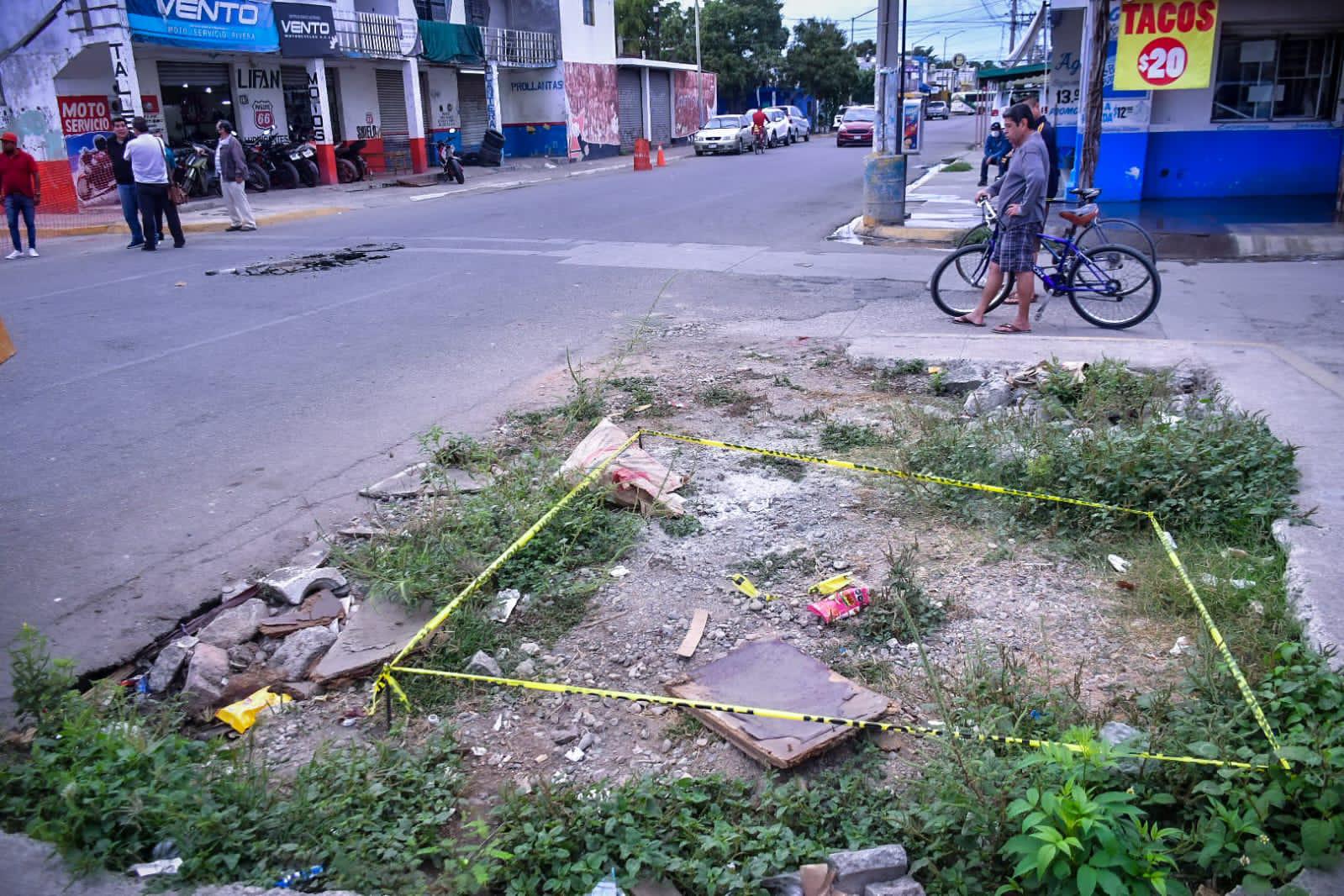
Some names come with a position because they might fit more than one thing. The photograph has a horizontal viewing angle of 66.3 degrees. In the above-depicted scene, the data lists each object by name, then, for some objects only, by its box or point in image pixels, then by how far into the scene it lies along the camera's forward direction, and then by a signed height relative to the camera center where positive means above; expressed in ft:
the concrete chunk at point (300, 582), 15.05 -6.00
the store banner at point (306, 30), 83.36 +10.56
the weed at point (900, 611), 13.62 -6.08
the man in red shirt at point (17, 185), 49.85 -0.53
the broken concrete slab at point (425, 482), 18.31 -5.83
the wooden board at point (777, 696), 11.08 -6.22
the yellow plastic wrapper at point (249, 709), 12.35 -6.40
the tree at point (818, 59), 213.25 +17.47
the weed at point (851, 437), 20.70 -5.72
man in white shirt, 48.98 -0.43
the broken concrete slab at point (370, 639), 13.19 -6.12
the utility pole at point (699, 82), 174.29 +11.26
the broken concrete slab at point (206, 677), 12.81 -6.20
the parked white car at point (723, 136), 131.44 +1.61
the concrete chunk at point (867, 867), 9.12 -6.19
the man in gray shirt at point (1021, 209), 28.09 -1.88
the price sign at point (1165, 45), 54.03 +4.61
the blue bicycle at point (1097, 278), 31.04 -4.15
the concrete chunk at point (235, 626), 14.07 -6.15
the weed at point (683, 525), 16.92 -5.99
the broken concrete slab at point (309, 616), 14.43 -6.22
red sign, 70.03 +3.72
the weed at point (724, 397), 24.16 -5.64
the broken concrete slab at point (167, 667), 13.24 -6.21
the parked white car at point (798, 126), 162.20 +3.23
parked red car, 140.05 +1.97
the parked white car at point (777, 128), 148.56 +2.81
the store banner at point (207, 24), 70.08 +10.03
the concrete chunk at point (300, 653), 13.48 -6.25
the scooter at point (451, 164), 92.94 -0.46
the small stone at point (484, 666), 12.92 -6.16
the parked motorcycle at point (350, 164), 90.33 -0.11
